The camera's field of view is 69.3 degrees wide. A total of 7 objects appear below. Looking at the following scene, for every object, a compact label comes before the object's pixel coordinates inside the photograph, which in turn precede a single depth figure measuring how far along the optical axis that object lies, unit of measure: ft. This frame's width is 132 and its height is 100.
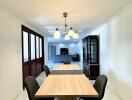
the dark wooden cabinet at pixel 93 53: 13.55
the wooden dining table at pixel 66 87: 3.96
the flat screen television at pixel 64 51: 31.44
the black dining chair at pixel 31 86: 4.86
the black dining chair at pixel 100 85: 5.07
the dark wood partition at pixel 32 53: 11.75
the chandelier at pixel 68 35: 8.24
